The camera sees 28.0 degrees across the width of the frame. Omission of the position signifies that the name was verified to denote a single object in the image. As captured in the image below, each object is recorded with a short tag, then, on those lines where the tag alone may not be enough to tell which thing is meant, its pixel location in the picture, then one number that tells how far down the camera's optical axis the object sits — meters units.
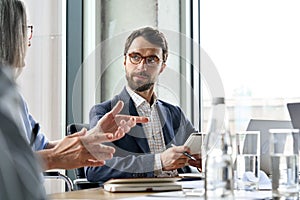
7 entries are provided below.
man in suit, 2.41
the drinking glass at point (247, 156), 1.99
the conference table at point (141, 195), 1.80
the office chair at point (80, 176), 2.88
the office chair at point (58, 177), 3.14
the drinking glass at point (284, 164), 1.50
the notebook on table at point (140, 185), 2.07
